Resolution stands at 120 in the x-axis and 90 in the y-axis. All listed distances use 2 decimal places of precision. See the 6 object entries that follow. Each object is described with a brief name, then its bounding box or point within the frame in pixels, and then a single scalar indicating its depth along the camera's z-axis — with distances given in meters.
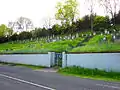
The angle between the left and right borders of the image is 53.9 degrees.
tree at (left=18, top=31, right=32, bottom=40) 42.48
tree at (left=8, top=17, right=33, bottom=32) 46.13
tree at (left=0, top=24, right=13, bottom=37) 46.47
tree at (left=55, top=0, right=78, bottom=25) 29.56
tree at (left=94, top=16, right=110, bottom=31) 33.12
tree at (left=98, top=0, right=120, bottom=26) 18.58
